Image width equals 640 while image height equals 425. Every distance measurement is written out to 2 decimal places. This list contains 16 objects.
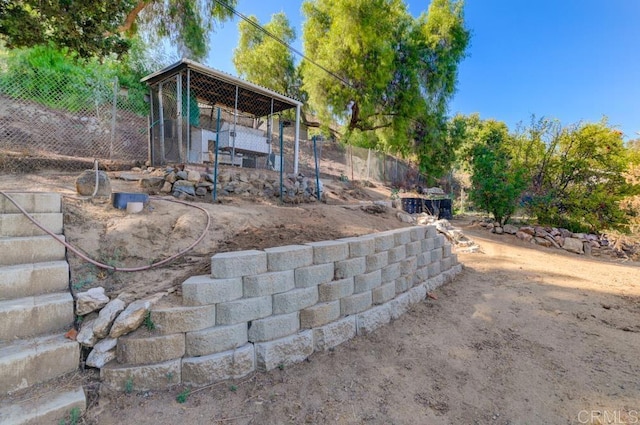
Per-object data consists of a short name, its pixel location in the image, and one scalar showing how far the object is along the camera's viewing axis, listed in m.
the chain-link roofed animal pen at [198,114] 6.68
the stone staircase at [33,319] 1.52
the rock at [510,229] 8.33
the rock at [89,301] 1.91
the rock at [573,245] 7.41
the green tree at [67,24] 4.09
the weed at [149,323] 1.86
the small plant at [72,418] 1.50
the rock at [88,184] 3.28
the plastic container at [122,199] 3.13
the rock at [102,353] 1.76
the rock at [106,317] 1.81
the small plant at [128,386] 1.74
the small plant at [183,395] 1.73
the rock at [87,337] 1.79
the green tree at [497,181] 8.33
